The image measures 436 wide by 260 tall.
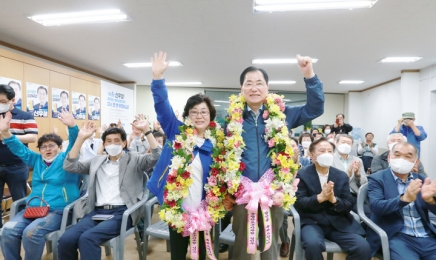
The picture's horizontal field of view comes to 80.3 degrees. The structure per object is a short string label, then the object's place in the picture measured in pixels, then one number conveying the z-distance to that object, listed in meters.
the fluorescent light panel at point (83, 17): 4.11
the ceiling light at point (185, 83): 9.99
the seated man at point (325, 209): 2.11
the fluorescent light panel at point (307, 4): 3.68
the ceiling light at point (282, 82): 9.49
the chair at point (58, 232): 2.37
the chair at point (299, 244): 2.17
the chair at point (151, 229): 2.42
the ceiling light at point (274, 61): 6.64
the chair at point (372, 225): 2.01
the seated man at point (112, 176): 2.44
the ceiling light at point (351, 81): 9.28
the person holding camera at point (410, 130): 4.86
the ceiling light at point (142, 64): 7.10
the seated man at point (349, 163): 3.05
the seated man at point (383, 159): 3.33
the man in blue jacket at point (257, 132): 1.73
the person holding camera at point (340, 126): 7.66
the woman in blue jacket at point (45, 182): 2.35
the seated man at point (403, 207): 1.96
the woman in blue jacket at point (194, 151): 1.91
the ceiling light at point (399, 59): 6.43
